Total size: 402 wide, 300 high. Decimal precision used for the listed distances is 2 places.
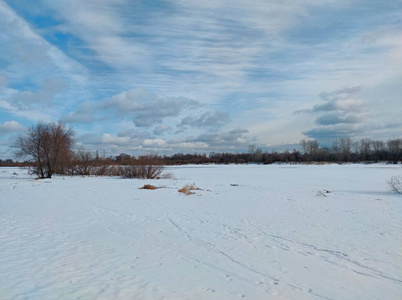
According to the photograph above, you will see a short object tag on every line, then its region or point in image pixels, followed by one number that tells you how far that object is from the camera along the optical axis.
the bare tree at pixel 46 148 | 32.25
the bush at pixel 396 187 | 17.86
